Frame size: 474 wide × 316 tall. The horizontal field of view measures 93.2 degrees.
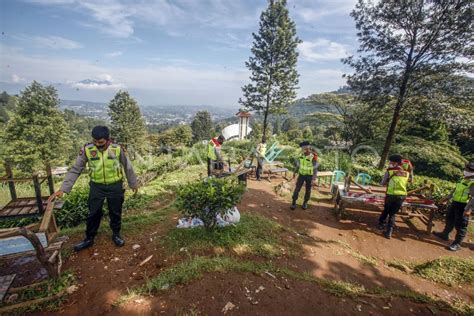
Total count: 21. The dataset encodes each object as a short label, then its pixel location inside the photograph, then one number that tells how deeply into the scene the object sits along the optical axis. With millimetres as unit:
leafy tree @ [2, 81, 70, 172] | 21734
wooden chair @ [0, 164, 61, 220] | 4090
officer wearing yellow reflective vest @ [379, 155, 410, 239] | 4902
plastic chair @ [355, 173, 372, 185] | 8617
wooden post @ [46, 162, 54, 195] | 4312
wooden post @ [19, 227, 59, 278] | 2291
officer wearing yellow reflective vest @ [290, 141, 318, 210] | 5891
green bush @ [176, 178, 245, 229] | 3848
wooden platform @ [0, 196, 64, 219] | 4062
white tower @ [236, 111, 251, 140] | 18719
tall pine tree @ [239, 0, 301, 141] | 13484
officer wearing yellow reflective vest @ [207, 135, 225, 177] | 6855
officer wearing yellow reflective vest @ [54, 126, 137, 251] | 3314
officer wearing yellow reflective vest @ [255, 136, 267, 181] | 9109
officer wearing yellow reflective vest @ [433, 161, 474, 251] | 4723
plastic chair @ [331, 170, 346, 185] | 8616
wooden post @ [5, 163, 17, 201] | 4288
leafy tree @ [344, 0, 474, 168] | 7621
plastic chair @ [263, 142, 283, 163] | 11988
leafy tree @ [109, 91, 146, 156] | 30172
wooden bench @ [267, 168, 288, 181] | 9149
